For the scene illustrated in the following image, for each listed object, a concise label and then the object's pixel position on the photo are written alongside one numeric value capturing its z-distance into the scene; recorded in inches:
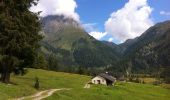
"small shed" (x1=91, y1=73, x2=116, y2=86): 1852.2
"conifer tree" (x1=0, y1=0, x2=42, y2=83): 816.7
